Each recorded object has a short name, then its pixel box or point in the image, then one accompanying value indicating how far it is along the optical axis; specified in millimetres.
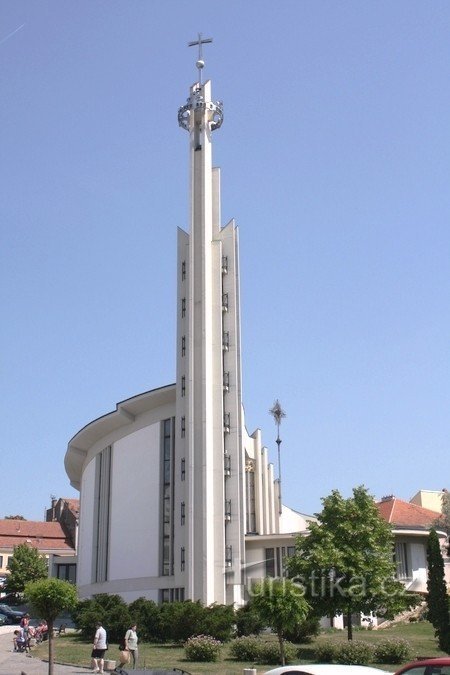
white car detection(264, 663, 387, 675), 13781
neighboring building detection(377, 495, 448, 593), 50594
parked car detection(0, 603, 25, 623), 53906
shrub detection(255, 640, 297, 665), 29922
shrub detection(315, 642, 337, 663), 29734
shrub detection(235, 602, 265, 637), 38125
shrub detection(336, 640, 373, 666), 29234
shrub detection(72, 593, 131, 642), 37719
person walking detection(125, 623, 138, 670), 27859
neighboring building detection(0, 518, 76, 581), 85000
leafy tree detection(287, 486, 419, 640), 34969
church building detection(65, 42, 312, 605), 46469
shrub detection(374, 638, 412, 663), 29859
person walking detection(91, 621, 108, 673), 26797
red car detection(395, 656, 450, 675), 11820
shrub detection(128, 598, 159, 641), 38356
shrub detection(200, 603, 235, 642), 36322
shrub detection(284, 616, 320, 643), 36719
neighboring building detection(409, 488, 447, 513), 81612
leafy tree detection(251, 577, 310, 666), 28484
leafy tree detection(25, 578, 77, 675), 26656
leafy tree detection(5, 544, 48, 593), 71688
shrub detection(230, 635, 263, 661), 30828
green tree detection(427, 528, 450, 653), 34281
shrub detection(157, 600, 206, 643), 36875
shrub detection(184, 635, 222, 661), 30859
